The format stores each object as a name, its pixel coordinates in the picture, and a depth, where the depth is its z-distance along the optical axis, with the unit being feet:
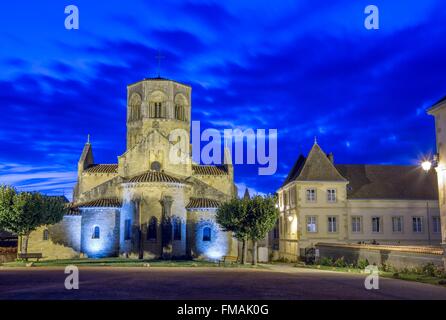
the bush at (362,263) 111.34
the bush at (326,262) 126.95
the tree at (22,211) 138.00
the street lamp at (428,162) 74.43
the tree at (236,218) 130.93
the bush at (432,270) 82.82
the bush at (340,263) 121.39
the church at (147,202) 155.63
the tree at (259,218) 130.31
